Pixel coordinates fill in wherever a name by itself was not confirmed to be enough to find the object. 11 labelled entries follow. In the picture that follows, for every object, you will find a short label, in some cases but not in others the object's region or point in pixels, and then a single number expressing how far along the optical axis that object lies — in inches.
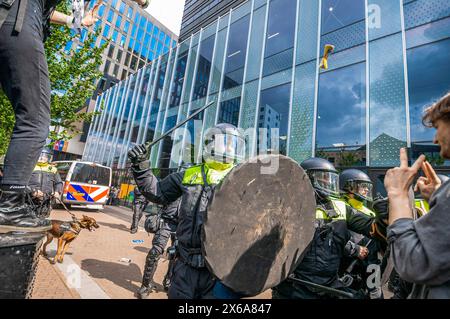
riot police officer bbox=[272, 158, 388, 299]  99.5
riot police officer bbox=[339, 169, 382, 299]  136.5
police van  446.0
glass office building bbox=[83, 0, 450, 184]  279.6
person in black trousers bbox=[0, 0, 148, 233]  52.4
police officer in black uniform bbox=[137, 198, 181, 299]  147.6
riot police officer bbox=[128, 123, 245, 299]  79.4
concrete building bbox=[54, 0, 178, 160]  1486.2
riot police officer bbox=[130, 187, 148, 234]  346.0
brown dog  180.7
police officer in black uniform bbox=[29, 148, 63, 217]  230.8
